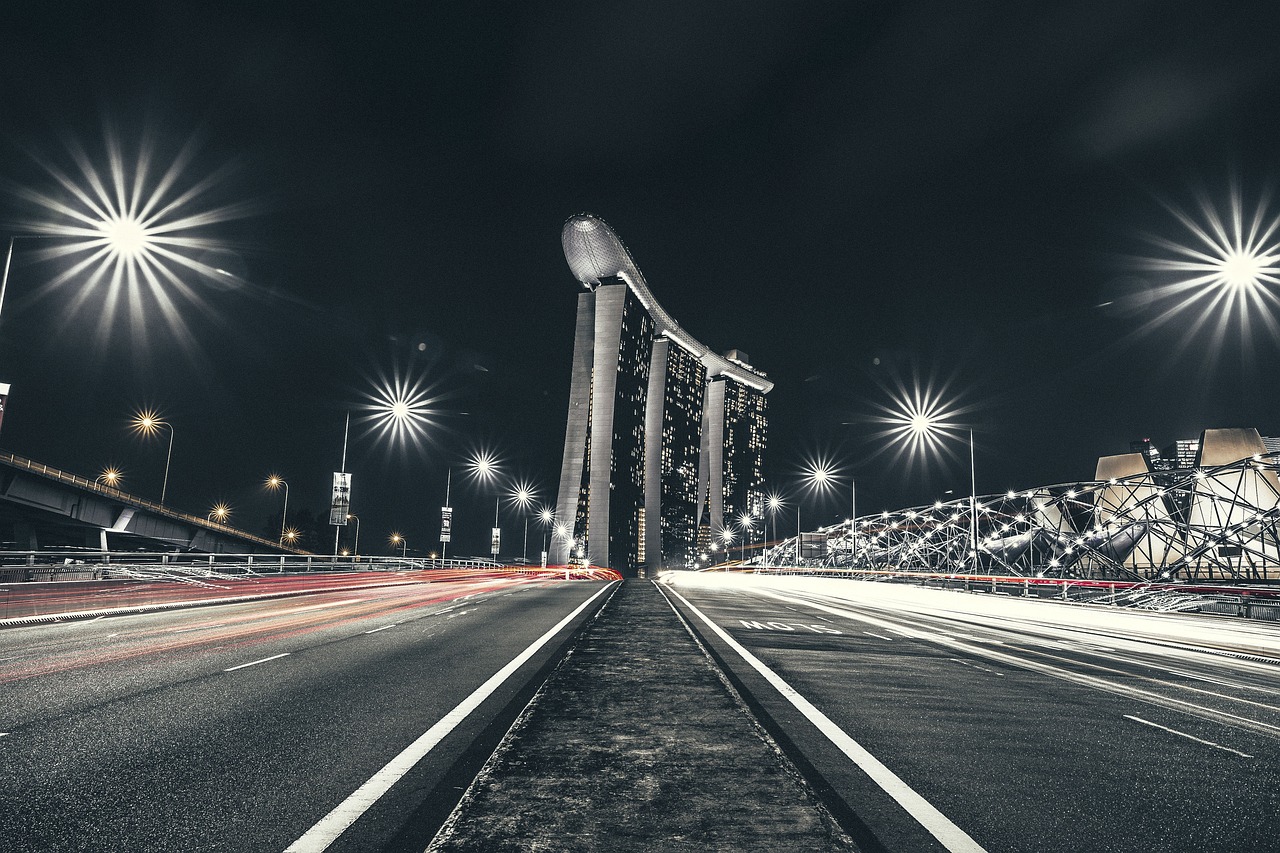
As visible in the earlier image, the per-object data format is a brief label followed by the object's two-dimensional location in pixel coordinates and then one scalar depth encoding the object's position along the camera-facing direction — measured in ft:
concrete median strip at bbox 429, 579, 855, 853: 12.59
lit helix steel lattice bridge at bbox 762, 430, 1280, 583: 142.31
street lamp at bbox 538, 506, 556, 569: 425.44
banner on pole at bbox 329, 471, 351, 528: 130.11
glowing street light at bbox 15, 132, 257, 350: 70.13
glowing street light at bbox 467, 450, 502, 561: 311.47
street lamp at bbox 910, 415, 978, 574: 106.01
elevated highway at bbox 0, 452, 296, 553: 159.12
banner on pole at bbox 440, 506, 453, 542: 216.74
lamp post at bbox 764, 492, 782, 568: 352.10
